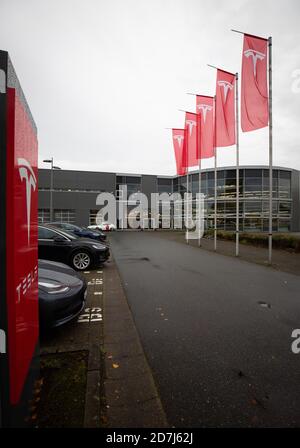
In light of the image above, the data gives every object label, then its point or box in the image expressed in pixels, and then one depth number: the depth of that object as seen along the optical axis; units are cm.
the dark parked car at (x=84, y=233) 1480
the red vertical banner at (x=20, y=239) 144
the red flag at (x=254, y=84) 921
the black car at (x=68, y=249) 746
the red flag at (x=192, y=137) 1497
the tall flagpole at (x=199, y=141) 1444
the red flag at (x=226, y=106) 1126
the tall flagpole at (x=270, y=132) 940
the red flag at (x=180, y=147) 1653
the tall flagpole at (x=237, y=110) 1138
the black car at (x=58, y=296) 319
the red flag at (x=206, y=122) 1338
